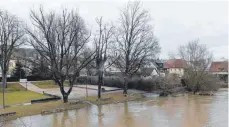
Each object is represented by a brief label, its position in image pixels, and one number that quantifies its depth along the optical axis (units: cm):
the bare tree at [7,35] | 3062
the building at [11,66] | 4729
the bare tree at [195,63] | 3325
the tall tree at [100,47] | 2552
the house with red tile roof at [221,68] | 4369
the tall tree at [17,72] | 4434
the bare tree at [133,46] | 2962
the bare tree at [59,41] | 2162
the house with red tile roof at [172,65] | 5336
